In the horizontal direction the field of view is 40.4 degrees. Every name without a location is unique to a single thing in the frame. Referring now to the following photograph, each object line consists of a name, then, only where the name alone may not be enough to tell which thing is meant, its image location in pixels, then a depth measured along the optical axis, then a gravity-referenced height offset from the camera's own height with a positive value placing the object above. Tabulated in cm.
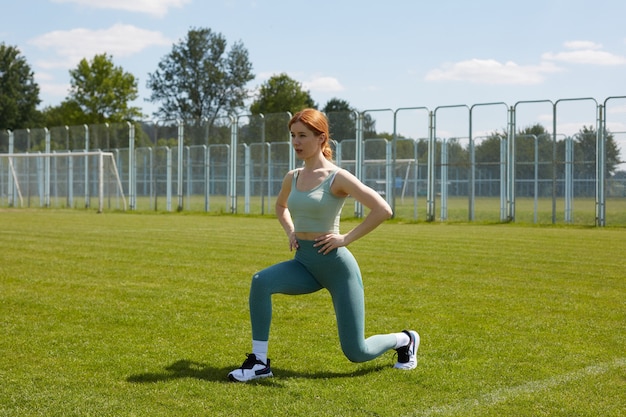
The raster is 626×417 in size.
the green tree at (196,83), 9350 +1230
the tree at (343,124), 3531 +289
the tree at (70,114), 7638 +734
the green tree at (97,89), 7594 +938
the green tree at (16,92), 8462 +1045
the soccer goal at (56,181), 4384 +72
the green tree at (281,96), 9050 +1048
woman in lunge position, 560 -39
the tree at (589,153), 2837 +136
